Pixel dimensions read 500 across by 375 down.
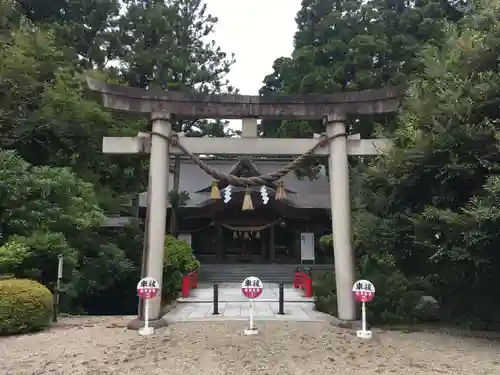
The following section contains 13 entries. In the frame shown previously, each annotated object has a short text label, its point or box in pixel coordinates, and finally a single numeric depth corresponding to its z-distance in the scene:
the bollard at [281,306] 10.30
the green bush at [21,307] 7.57
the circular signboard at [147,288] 7.55
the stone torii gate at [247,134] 8.38
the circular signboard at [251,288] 7.72
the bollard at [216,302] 10.24
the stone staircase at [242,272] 21.03
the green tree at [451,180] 6.59
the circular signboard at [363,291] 7.32
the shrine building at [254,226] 23.97
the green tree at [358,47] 23.31
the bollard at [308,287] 13.86
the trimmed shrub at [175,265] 12.71
